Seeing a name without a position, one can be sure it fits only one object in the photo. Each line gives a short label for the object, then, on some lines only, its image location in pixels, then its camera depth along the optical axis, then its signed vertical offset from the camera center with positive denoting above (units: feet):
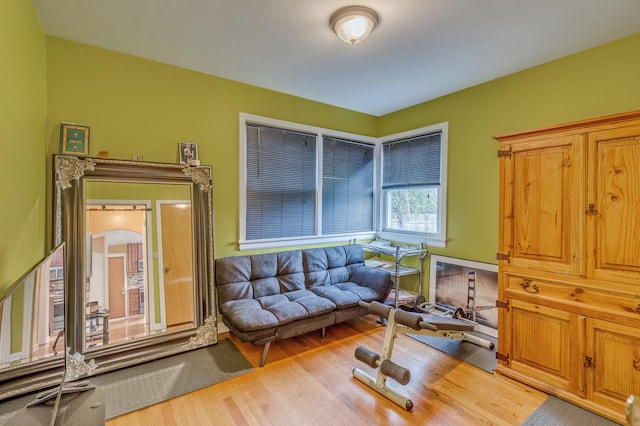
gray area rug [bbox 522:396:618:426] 6.59 -4.64
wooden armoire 6.59 -1.29
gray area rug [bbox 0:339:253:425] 7.20 -4.47
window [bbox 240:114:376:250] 11.47 +1.01
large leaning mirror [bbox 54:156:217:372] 8.08 -1.40
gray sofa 8.98 -3.02
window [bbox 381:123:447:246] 12.39 +1.00
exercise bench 7.18 -3.63
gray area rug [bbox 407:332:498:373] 8.98 -4.56
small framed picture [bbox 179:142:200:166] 9.93 +1.83
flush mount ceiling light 6.95 +4.40
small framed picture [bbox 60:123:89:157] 8.10 +1.89
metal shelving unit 11.87 -2.18
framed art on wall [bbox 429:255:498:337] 10.78 -3.05
